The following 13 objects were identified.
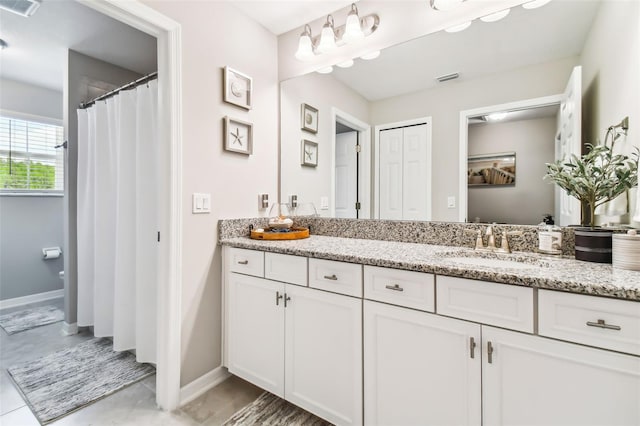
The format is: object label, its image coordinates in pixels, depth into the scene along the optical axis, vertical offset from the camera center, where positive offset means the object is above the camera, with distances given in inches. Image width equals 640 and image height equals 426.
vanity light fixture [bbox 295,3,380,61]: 72.0 +44.4
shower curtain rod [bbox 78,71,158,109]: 79.0 +34.9
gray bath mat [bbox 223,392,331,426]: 59.6 -41.6
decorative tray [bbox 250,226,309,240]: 74.0 -5.6
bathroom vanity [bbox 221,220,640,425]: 34.5 -17.8
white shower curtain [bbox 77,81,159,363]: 78.2 -2.2
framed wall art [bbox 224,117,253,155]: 74.6 +19.5
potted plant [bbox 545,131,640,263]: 44.9 +4.6
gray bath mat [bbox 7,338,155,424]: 65.5 -41.2
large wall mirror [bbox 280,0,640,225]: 50.4 +20.6
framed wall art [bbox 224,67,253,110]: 74.6 +31.6
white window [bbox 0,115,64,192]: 126.3 +24.3
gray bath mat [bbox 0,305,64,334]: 105.0 -39.7
